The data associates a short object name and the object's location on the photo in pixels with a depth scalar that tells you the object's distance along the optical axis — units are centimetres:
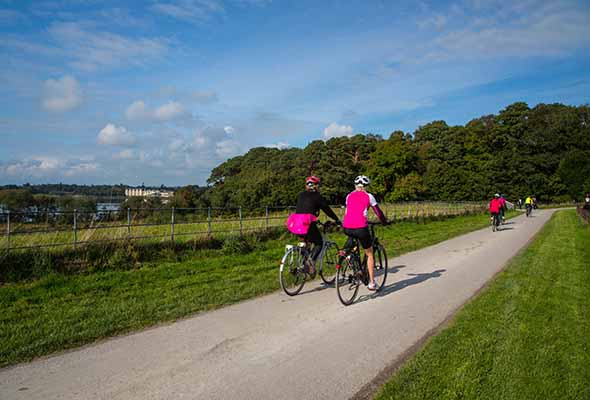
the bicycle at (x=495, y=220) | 2178
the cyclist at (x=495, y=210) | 2186
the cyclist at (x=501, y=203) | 2230
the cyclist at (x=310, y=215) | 716
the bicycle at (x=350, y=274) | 661
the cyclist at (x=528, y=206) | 3810
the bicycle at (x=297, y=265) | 714
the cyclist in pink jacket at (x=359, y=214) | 680
